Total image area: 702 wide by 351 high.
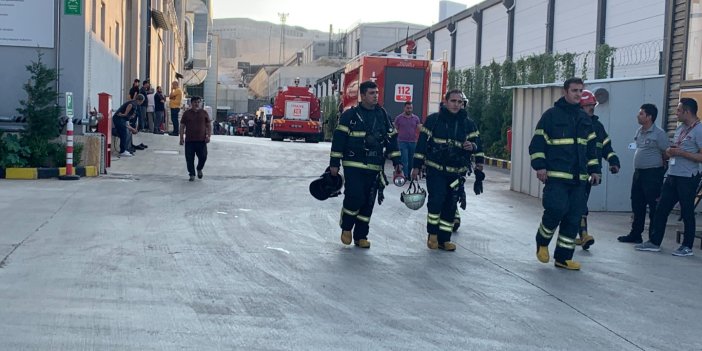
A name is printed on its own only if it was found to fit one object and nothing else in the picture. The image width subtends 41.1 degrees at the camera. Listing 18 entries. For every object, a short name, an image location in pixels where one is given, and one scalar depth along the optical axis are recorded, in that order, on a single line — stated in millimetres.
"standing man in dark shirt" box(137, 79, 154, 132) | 28325
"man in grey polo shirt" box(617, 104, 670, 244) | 11742
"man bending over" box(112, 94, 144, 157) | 21531
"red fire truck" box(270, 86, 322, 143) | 42625
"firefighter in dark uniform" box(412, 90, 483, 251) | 10680
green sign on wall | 18969
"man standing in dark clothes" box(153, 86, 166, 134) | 31806
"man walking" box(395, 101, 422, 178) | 19719
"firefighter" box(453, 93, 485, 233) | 10828
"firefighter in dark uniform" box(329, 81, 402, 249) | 10570
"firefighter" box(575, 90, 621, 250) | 11406
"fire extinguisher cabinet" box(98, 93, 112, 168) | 19420
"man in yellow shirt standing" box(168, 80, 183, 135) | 33625
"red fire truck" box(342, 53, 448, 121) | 25812
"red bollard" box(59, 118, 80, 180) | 17250
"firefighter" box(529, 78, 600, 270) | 9758
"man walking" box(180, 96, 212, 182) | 18203
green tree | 17609
